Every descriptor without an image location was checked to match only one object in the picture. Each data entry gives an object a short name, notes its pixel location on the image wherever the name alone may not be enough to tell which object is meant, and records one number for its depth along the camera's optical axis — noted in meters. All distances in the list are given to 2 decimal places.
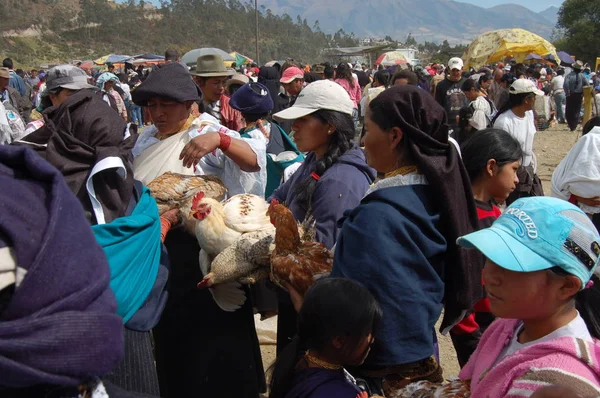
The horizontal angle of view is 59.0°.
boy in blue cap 1.48
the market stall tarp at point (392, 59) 30.62
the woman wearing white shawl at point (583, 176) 3.25
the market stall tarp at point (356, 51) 46.00
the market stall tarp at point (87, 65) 27.79
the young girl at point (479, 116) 7.00
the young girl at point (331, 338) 1.84
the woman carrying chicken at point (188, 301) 2.83
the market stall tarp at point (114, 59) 31.73
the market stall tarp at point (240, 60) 32.55
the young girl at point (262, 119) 4.73
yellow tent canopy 29.39
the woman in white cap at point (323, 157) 2.57
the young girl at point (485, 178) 2.95
